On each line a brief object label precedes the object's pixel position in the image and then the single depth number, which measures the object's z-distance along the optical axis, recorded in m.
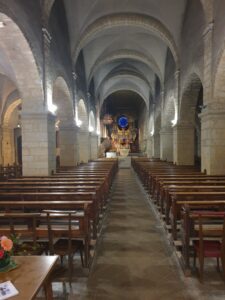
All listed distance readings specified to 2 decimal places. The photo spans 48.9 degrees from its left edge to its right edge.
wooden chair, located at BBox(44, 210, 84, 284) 3.30
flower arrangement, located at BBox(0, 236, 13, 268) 1.94
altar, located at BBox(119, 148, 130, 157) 29.89
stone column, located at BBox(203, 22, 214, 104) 7.89
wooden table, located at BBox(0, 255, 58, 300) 1.73
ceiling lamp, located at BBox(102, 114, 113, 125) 32.62
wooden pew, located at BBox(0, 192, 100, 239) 4.66
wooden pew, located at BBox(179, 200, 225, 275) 3.43
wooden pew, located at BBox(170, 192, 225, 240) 4.63
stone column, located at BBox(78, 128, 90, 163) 16.95
